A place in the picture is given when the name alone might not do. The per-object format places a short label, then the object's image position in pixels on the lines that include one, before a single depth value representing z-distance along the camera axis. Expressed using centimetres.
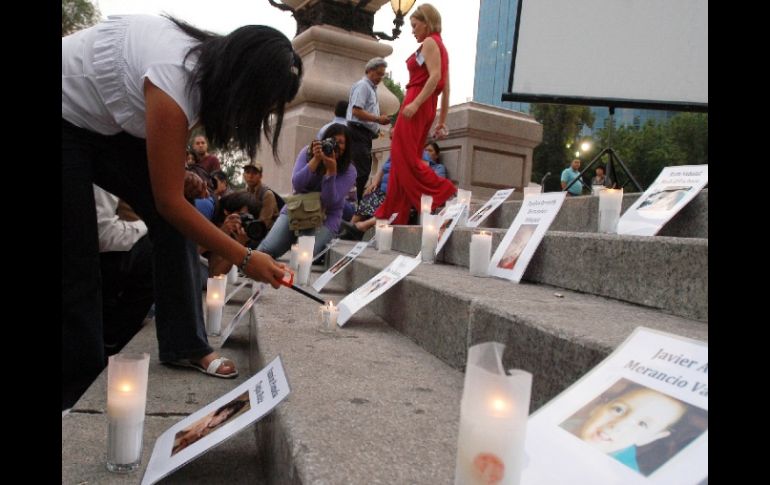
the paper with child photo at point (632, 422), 74
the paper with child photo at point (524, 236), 215
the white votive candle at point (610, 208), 226
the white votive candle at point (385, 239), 391
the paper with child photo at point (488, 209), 348
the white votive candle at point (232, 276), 383
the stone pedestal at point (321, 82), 779
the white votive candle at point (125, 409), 133
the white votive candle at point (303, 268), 331
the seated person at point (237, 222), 348
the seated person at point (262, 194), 593
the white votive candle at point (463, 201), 358
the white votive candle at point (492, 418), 74
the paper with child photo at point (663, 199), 206
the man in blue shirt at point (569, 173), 1088
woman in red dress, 482
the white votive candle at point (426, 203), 367
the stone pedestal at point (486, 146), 659
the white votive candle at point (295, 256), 341
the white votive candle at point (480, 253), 233
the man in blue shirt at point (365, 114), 587
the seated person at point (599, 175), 896
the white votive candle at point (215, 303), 264
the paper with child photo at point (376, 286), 216
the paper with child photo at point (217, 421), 120
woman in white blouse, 162
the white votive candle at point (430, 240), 292
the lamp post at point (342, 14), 807
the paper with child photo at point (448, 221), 302
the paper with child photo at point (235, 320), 228
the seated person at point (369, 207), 580
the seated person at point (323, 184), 446
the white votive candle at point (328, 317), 212
